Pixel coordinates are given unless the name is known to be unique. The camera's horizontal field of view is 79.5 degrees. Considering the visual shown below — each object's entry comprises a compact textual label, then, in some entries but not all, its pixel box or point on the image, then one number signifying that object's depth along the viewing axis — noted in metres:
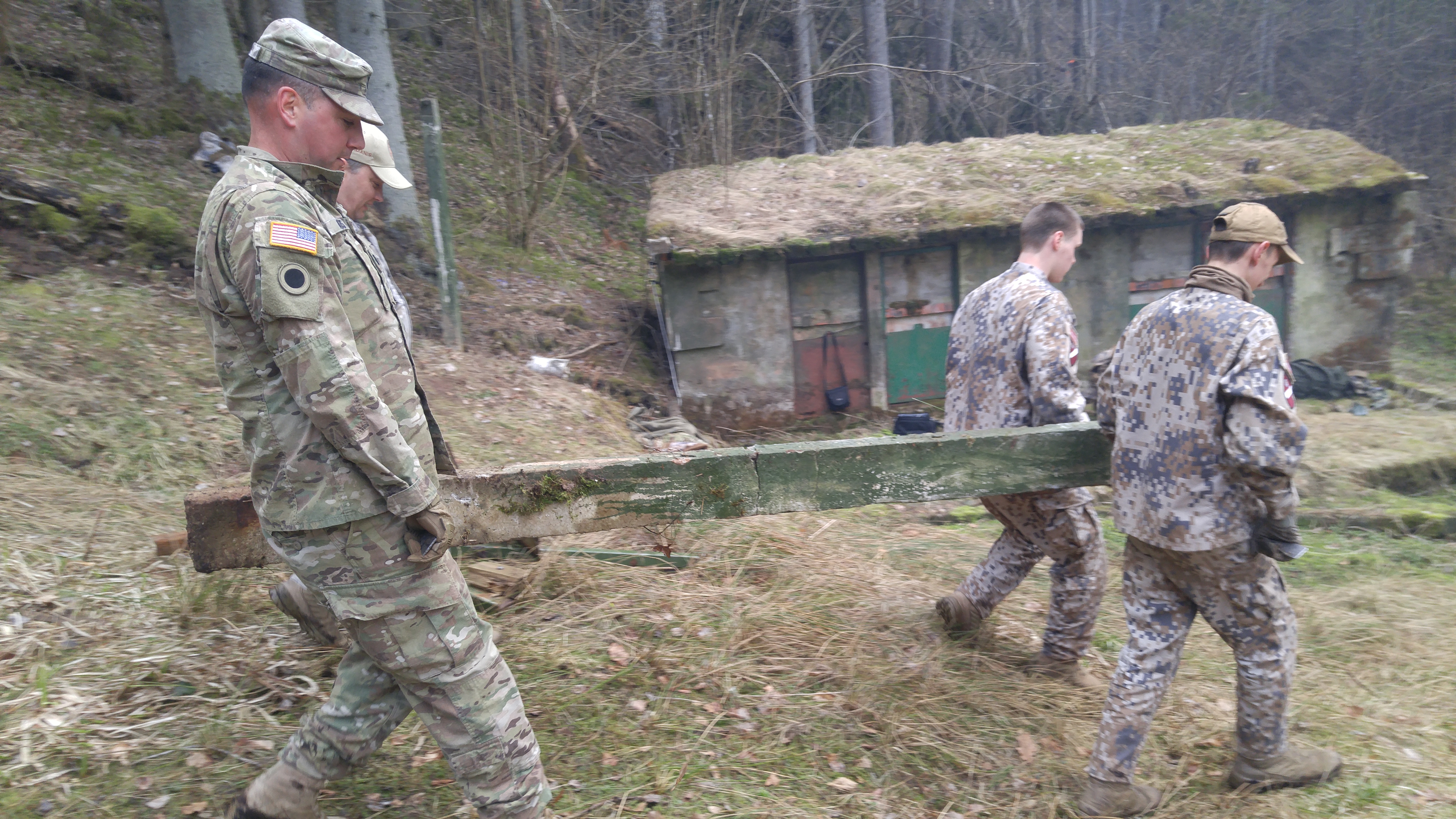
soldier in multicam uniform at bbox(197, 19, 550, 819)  2.09
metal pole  7.78
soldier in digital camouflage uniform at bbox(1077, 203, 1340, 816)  2.66
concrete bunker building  10.12
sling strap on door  10.52
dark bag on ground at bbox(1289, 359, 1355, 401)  10.06
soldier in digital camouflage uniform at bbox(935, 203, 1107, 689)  3.55
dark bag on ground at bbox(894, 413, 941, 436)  8.08
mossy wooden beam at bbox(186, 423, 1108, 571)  2.85
